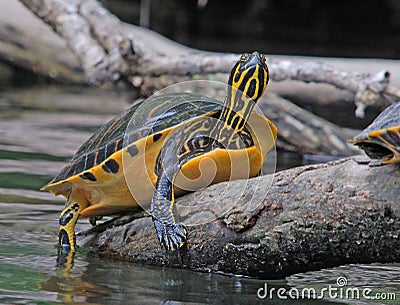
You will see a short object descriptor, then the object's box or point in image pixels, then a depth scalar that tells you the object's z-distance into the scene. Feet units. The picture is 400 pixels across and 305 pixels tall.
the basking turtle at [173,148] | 18.21
